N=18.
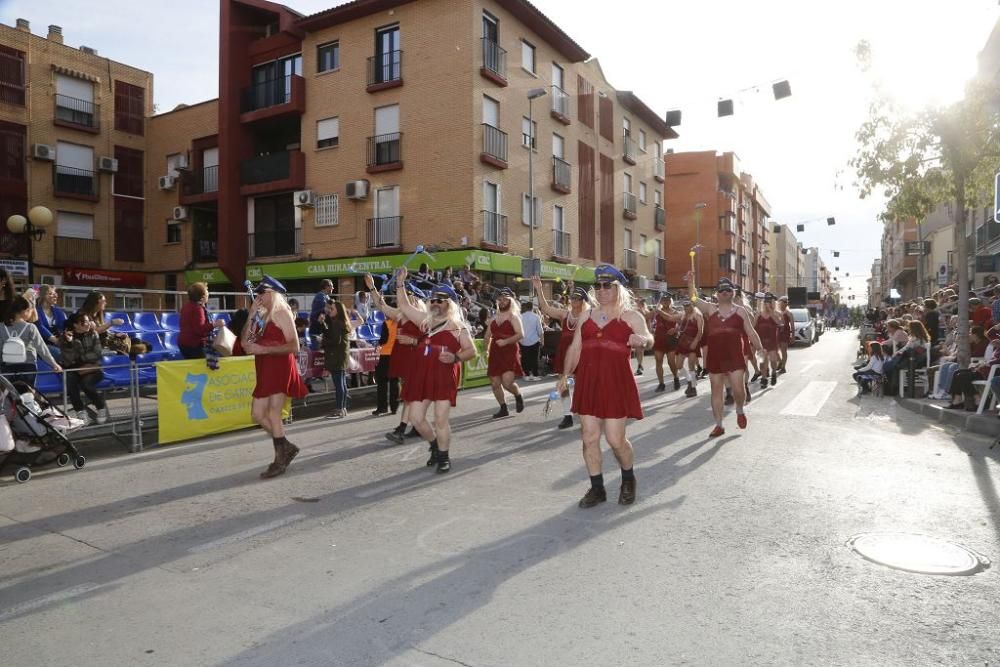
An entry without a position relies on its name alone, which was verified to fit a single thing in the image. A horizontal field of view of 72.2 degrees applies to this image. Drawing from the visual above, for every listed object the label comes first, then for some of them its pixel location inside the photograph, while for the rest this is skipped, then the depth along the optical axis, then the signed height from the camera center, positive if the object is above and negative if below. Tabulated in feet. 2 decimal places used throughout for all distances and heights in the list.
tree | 35.60 +8.98
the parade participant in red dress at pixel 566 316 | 24.98 +0.44
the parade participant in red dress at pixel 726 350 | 27.96 -1.01
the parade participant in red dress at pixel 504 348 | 31.76 -1.03
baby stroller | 20.89 -3.30
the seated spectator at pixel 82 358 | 27.43 -1.27
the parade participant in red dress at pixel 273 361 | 21.35 -1.09
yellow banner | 27.09 -2.91
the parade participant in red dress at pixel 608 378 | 17.12 -1.31
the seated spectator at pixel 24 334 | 24.03 -0.24
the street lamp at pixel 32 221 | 48.52 +7.65
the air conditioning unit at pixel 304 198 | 82.99 +15.58
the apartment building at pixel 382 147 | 76.02 +22.35
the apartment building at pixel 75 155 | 88.33 +23.72
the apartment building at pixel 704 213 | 164.45 +27.31
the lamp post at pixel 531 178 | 72.23 +16.60
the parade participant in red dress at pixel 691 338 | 40.47 -0.75
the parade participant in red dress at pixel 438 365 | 21.58 -1.23
